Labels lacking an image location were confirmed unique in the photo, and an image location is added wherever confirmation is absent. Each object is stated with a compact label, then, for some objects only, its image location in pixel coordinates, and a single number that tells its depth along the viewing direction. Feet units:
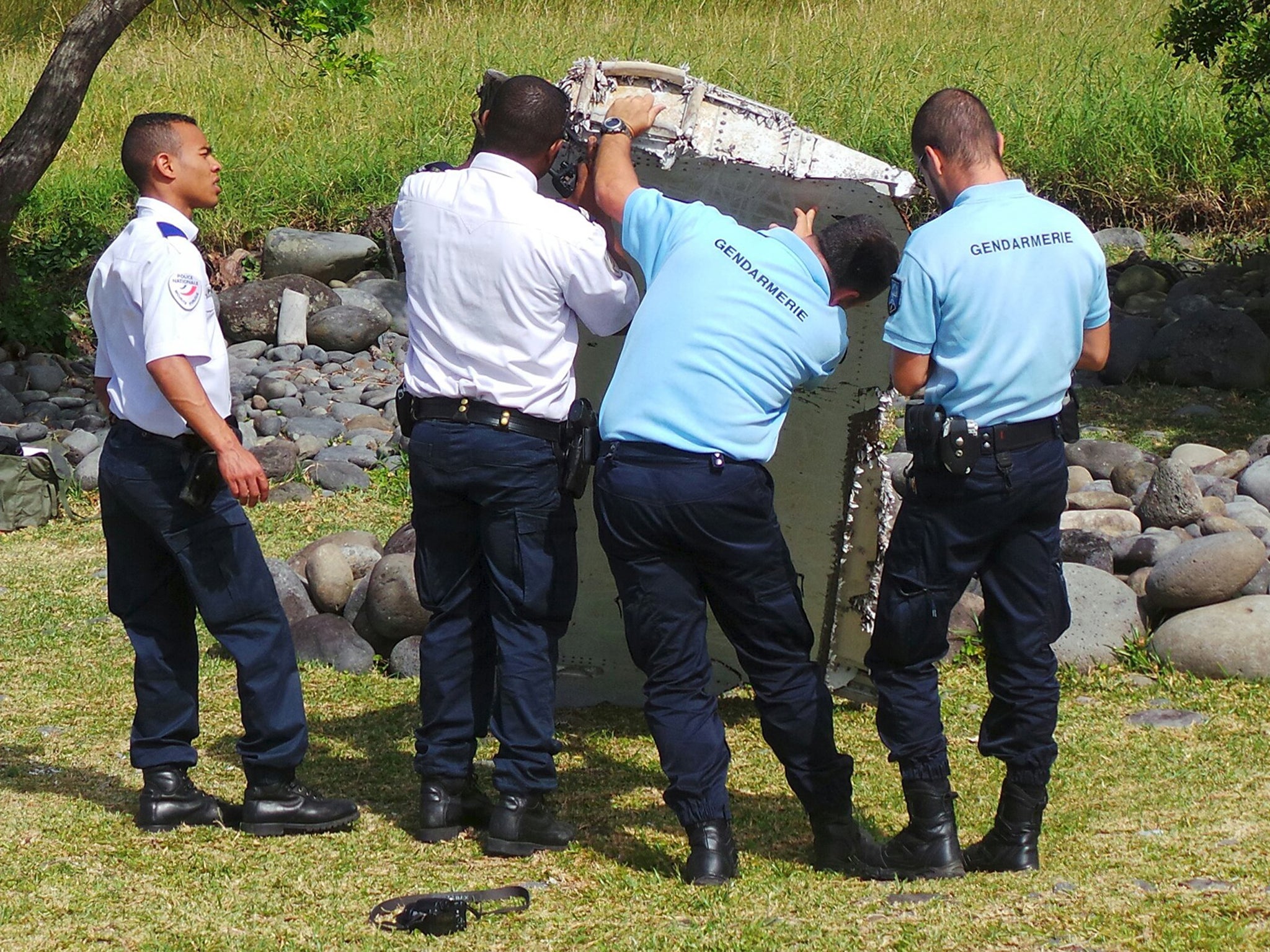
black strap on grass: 22.36
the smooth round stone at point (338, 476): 56.13
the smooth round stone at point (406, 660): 37.52
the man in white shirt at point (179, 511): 24.40
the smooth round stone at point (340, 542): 43.11
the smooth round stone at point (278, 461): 56.65
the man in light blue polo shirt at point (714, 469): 23.36
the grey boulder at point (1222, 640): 33.83
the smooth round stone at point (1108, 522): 43.32
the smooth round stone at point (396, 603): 37.93
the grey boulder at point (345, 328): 72.95
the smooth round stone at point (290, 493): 54.75
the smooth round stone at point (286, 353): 71.67
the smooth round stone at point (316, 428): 61.11
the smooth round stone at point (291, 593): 40.81
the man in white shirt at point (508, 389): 25.12
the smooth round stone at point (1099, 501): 45.93
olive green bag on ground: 52.37
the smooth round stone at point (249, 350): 72.38
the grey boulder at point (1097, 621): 35.96
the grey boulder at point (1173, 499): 42.83
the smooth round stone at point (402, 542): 42.29
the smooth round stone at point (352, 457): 58.13
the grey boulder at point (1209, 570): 35.81
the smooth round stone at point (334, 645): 38.14
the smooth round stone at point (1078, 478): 48.78
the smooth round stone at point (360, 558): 42.06
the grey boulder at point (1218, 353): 63.98
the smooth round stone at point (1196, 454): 51.78
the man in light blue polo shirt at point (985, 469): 22.81
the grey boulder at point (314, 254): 80.64
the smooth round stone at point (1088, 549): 40.57
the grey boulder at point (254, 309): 74.33
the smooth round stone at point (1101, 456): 50.85
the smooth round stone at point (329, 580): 40.63
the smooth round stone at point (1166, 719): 31.94
